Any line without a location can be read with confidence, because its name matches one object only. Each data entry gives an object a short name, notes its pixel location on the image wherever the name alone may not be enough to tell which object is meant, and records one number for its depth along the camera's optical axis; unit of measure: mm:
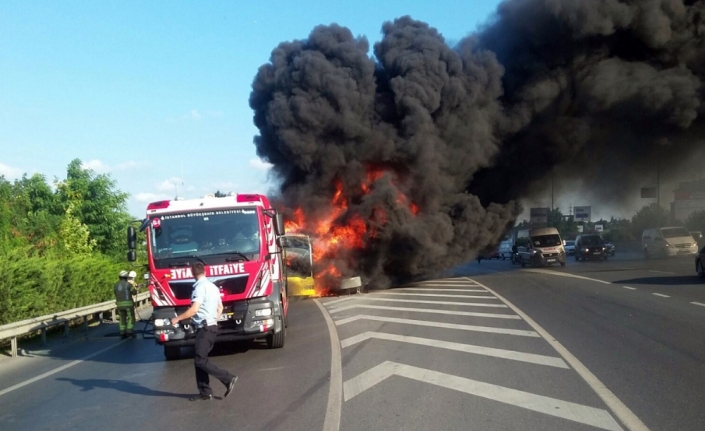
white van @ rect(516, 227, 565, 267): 36562
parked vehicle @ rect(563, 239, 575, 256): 56844
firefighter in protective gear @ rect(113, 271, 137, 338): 15477
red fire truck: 10781
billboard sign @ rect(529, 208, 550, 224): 54828
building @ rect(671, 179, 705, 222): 53094
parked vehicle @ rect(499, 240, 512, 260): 59406
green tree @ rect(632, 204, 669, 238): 62781
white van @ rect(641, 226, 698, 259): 36781
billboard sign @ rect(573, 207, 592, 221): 72569
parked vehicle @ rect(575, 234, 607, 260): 41031
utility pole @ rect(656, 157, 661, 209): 34369
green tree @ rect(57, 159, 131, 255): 30547
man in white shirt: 7820
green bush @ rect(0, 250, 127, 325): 15047
